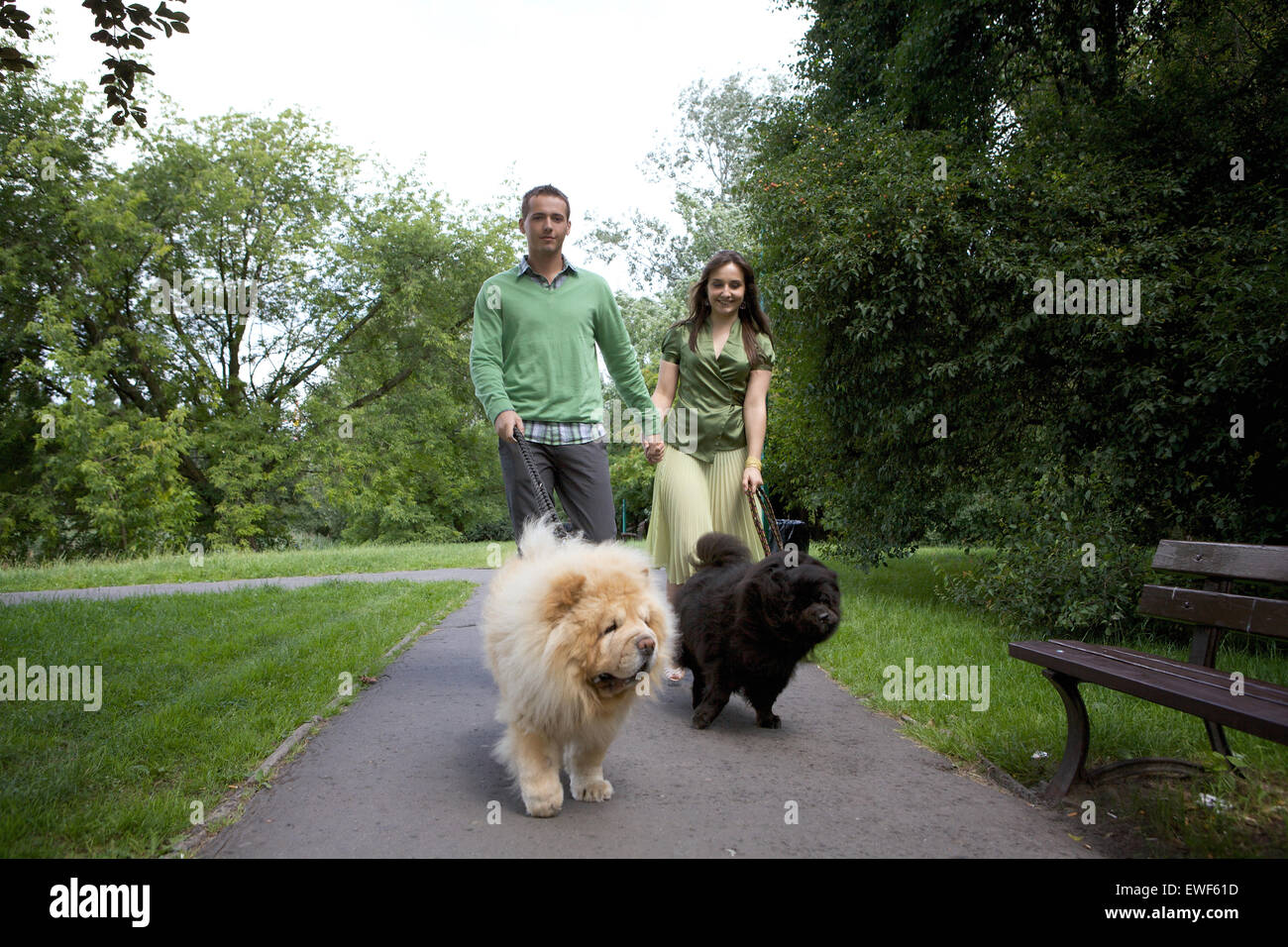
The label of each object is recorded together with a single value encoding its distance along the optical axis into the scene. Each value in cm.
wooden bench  291
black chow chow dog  425
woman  544
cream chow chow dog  314
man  455
